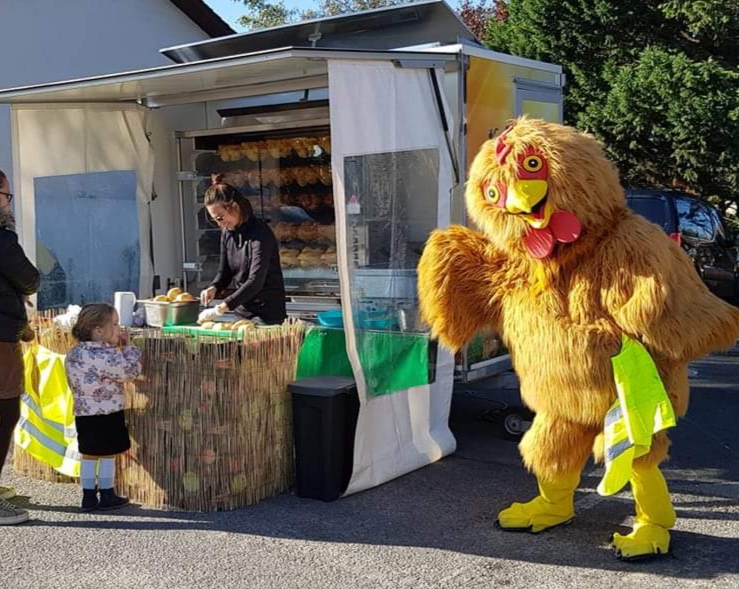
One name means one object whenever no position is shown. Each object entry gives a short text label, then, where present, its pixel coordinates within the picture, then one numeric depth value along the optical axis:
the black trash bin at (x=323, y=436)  4.75
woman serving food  5.38
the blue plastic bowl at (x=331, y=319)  5.25
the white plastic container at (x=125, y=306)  5.73
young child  4.53
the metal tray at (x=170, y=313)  5.61
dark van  10.05
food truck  4.77
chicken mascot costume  3.72
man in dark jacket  4.45
